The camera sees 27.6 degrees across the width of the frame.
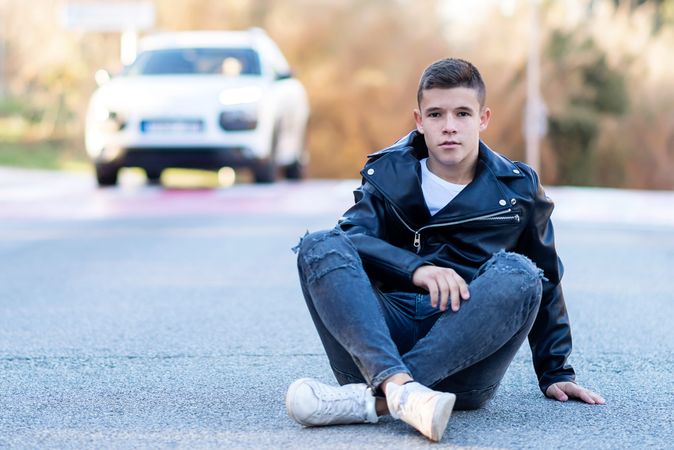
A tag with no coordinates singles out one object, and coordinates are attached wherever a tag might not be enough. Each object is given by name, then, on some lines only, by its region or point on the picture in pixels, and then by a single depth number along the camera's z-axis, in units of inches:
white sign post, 1069.8
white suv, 655.1
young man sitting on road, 167.0
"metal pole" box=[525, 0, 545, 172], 1181.1
